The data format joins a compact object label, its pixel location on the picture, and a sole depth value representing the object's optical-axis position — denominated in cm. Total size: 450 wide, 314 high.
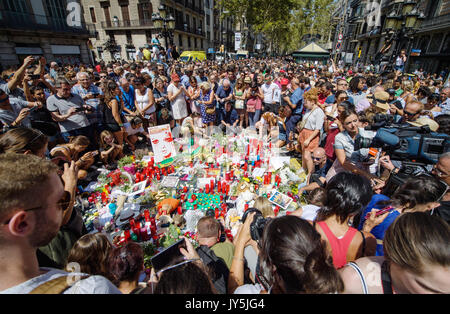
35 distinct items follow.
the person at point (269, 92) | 701
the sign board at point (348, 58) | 2113
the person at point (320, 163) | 358
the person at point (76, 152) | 337
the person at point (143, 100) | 538
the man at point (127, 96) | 529
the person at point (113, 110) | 469
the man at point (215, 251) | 175
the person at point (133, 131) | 523
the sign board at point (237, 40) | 1765
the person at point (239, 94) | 650
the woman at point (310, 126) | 390
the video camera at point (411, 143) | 222
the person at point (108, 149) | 445
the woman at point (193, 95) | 630
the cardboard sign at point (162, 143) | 449
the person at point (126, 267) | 164
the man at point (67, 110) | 402
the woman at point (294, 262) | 106
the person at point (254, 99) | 644
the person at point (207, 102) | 594
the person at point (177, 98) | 576
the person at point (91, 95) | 467
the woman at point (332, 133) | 334
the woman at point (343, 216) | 156
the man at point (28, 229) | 85
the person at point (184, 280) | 101
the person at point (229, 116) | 667
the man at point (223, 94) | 655
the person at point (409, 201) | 171
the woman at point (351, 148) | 286
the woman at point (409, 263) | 98
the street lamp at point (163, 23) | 819
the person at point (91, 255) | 166
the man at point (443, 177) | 172
